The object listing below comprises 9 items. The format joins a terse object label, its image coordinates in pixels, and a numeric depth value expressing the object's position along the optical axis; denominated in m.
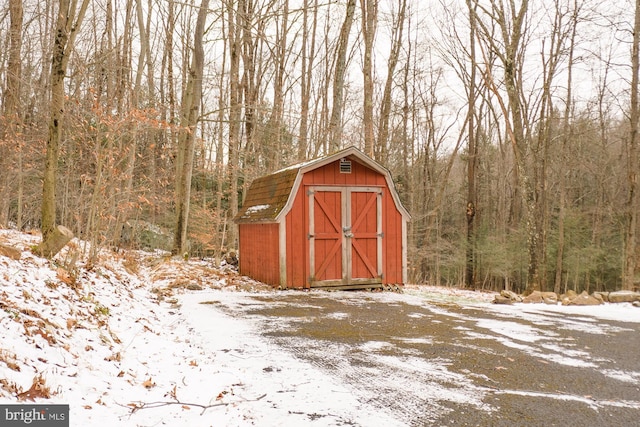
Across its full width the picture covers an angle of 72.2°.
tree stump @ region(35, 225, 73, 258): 6.67
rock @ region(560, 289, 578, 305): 8.32
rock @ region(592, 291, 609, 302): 8.46
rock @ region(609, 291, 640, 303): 8.27
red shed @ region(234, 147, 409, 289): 9.62
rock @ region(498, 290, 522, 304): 9.03
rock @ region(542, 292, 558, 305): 8.60
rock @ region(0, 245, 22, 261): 5.62
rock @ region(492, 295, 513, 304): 8.87
